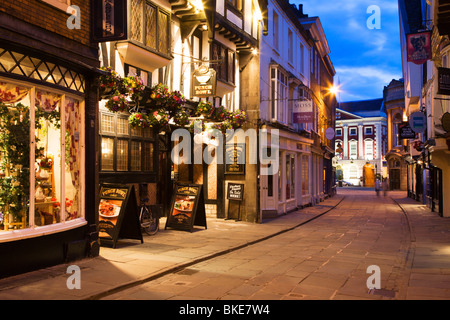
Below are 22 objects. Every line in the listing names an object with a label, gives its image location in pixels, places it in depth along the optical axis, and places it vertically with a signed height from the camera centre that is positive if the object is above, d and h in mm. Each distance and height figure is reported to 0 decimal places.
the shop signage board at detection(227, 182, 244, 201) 16766 -864
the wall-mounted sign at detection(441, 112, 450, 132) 15172 +1595
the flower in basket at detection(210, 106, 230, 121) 14984 +1892
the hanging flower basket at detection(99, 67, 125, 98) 9500 +1913
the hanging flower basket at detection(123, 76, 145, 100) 10281 +1992
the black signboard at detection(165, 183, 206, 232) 13477 -1193
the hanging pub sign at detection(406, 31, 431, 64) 19016 +5247
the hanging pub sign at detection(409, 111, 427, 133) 22016 +2323
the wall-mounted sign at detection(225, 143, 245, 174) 17172 +417
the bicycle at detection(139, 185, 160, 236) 12227 -1341
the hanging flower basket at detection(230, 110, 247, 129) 15516 +1794
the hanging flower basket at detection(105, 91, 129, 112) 10108 +1561
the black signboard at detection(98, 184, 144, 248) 10289 -1075
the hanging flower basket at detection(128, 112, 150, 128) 11578 +1310
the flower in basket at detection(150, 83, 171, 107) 11961 +2027
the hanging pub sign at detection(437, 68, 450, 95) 13609 +2686
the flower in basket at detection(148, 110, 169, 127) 11812 +1377
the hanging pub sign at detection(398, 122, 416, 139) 27875 +2262
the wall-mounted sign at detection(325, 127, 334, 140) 29281 +2341
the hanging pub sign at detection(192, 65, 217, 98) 13656 +2722
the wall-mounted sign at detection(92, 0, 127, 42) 9023 +3092
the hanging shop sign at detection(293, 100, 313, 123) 20891 +2704
